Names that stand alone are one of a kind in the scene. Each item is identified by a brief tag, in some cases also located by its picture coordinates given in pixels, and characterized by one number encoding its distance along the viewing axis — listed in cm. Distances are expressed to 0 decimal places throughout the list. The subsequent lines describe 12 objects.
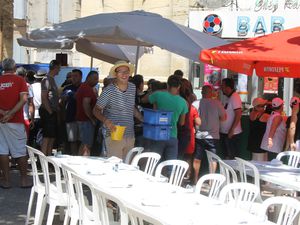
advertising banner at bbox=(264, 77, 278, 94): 2039
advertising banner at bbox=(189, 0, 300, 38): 1965
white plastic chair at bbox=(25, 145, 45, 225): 907
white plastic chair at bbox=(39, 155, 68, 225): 857
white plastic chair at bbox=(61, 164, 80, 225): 792
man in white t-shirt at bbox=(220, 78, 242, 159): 1389
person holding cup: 1078
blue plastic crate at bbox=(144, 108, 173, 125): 1164
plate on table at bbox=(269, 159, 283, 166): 1044
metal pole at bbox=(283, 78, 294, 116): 1953
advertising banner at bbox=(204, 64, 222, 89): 2079
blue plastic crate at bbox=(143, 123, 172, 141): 1170
